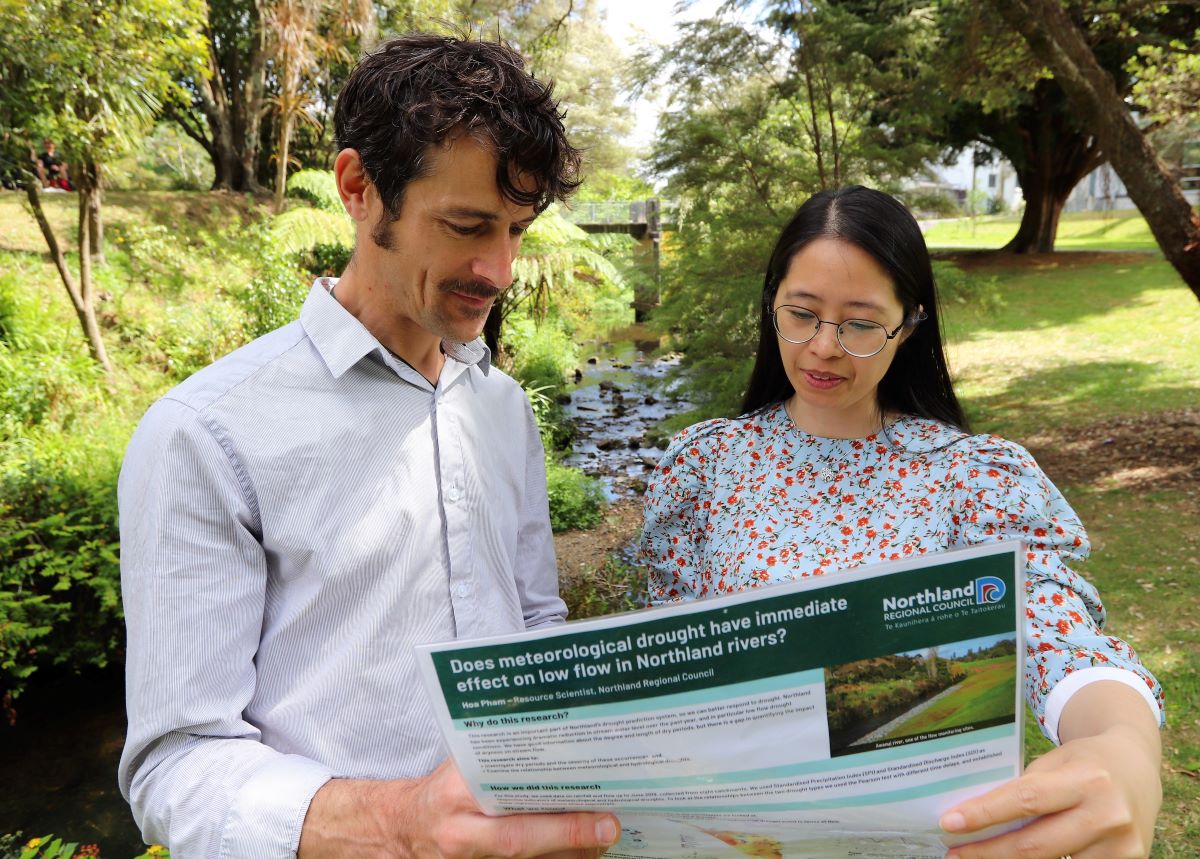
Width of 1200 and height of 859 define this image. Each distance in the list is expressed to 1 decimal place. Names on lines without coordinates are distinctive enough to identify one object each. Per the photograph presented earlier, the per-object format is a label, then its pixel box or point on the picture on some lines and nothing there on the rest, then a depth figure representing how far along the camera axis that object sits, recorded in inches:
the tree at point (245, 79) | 527.8
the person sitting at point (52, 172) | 272.8
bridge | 690.5
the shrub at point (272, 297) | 330.0
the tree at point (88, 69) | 228.8
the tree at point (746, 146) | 278.5
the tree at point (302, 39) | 461.7
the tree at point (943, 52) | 282.2
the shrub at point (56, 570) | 168.9
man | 41.6
